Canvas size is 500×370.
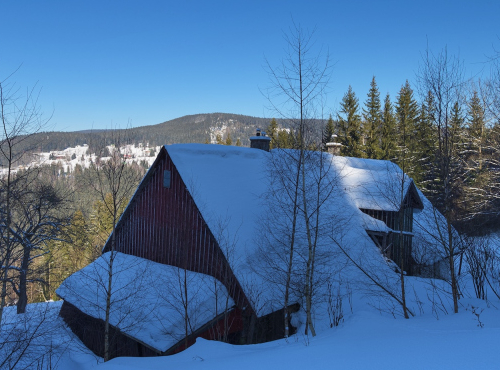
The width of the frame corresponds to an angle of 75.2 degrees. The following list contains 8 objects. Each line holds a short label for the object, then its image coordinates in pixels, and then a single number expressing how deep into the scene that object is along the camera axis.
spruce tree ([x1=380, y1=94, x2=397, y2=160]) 29.77
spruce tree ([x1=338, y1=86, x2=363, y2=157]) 34.81
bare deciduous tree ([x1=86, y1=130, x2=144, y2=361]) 7.71
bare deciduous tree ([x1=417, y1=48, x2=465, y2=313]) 7.21
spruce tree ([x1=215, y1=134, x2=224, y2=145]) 53.62
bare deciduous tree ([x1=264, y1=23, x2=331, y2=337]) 8.07
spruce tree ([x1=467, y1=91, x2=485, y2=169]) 11.88
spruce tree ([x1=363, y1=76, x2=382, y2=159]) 33.78
